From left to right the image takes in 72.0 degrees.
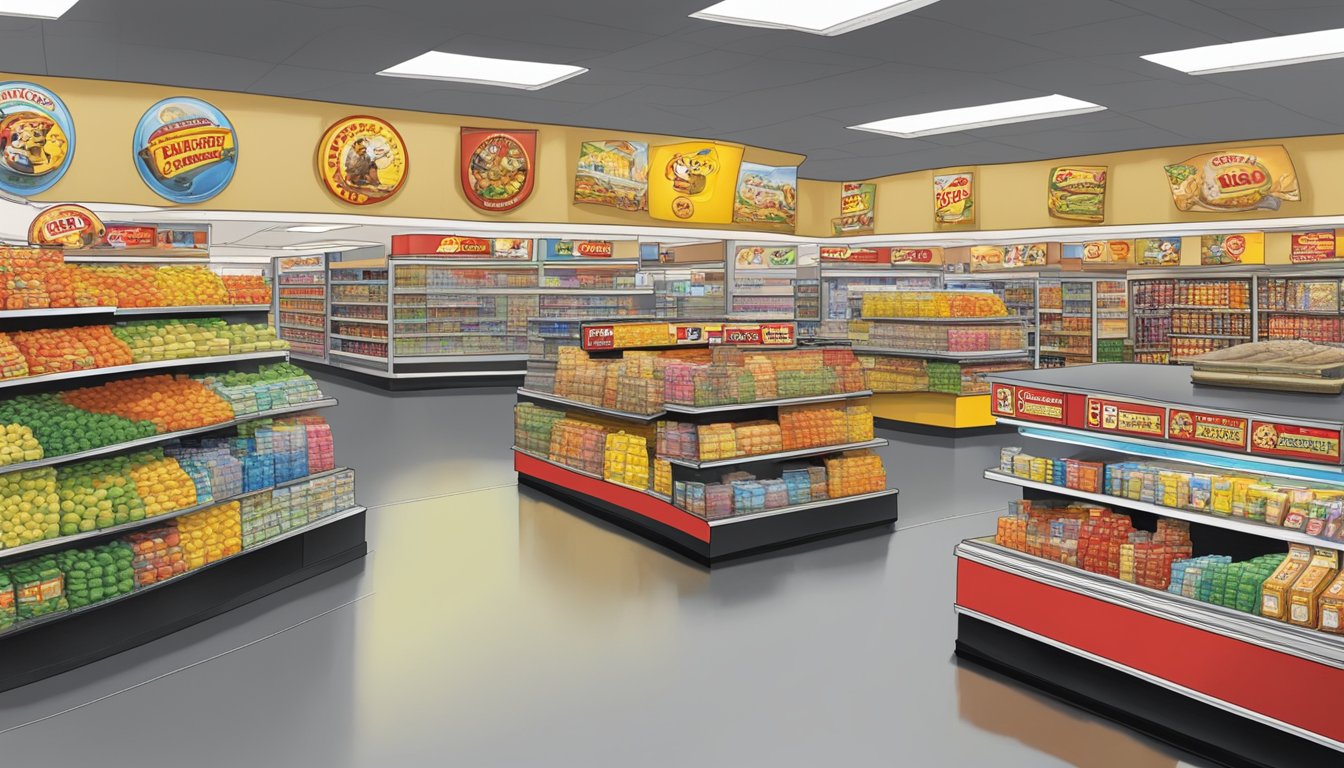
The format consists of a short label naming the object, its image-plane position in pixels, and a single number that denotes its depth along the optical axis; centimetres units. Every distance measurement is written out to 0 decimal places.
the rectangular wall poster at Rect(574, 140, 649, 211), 1203
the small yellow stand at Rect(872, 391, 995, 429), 1043
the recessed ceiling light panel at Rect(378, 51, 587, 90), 866
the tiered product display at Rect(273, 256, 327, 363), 1772
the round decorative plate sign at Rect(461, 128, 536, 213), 1144
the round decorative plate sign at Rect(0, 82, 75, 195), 867
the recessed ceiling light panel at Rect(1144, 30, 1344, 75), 742
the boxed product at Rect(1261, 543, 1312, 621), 314
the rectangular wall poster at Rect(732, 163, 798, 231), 1317
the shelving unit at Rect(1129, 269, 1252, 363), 1088
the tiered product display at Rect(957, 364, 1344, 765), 314
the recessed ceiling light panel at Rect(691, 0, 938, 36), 671
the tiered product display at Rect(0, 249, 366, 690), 404
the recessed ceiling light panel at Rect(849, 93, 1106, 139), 992
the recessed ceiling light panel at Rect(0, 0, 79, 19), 677
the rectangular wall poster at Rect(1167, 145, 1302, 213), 1138
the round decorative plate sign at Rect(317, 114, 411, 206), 1055
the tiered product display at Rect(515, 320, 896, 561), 604
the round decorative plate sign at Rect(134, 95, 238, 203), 948
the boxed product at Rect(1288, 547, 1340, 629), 306
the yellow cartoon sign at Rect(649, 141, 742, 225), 1245
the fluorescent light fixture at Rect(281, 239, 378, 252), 1592
